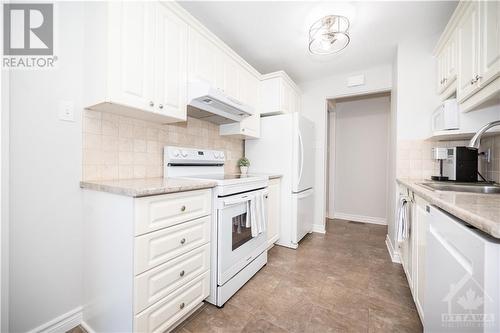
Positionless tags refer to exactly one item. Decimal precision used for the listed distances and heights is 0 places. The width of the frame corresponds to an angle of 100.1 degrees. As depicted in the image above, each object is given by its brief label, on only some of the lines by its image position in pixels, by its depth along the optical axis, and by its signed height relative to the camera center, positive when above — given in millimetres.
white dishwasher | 548 -363
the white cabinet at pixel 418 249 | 1215 -553
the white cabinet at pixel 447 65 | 1745 +912
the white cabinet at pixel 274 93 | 2711 +938
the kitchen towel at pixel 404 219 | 1628 -422
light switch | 1278 +322
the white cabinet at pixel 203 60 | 1727 +921
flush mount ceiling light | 1825 +1219
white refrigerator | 2582 +46
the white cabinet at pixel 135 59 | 1229 +675
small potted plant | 2717 -9
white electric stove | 1529 -472
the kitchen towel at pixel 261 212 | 1923 -447
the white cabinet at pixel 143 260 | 1072 -554
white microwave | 1768 +435
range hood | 1662 +539
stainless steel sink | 1484 -155
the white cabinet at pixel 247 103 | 2404 +730
